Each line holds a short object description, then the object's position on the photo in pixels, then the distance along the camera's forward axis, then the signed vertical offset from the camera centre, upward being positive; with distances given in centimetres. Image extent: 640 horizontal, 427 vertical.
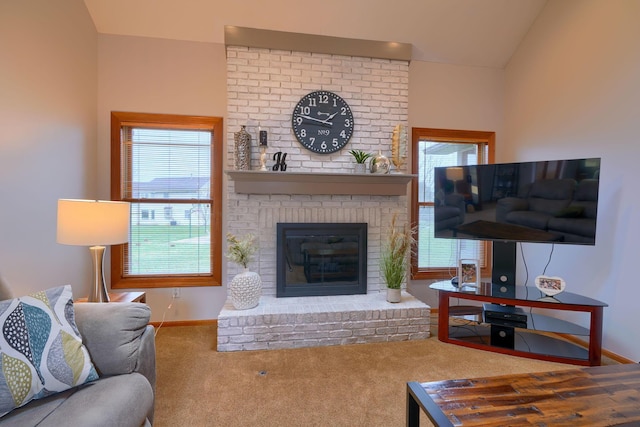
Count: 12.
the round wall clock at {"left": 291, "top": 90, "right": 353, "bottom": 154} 322 +92
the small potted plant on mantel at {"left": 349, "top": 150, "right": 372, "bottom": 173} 323 +50
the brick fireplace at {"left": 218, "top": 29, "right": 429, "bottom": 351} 278 +12
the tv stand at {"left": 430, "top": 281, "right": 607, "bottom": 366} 240 -102
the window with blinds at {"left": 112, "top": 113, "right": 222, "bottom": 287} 321 +6
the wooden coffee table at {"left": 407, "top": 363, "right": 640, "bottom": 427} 115 -79
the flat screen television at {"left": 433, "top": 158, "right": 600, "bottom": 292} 246 +7
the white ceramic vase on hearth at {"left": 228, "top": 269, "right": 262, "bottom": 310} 275 -77
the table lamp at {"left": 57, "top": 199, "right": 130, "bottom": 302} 183 -11
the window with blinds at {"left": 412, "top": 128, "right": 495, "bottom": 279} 368 +3
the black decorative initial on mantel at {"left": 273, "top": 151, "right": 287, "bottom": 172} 310 +46
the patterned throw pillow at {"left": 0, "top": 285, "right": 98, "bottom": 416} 116 -61
